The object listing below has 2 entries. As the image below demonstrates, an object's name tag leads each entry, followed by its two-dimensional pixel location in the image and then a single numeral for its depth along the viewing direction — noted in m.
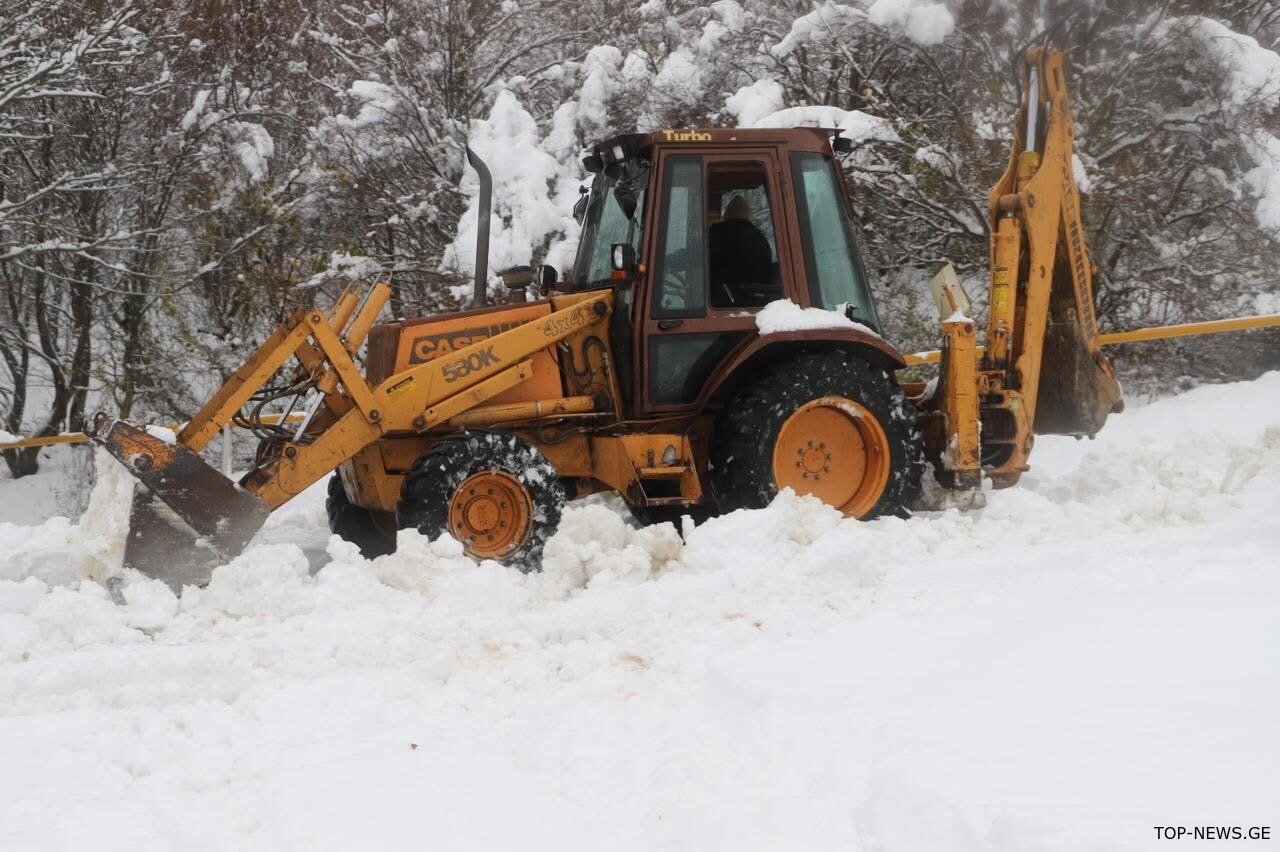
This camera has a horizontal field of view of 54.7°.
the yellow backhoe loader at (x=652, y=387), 5.70
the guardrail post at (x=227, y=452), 8.19
